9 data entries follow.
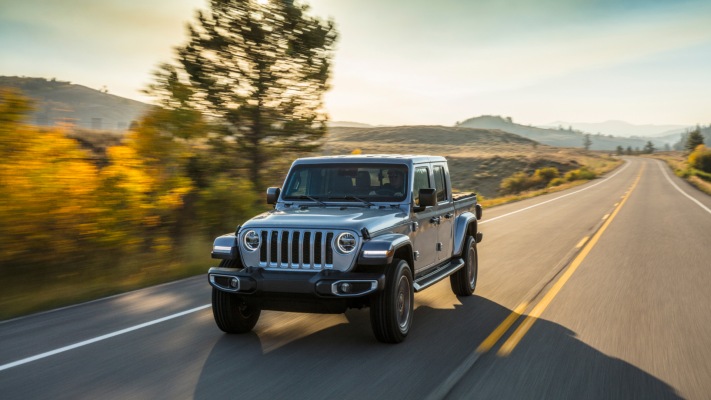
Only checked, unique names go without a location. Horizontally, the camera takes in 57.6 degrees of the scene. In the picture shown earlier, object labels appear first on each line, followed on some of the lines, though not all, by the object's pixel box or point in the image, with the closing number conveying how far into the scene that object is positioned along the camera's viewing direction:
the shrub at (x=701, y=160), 88.44
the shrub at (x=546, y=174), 67.50
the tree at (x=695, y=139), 142.94
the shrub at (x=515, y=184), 60.63
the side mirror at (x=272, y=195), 7.34
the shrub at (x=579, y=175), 65.16
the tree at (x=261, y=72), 17.41
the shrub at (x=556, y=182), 60.12
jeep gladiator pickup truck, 5.83
